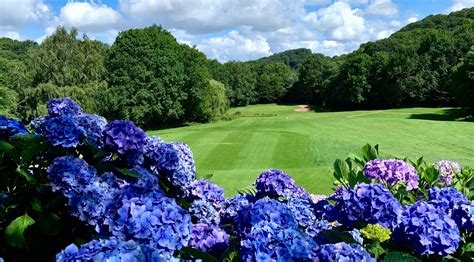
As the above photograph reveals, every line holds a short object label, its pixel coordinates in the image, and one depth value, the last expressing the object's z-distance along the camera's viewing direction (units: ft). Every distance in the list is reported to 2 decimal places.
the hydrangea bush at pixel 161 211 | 5.55
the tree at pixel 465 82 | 143.02
